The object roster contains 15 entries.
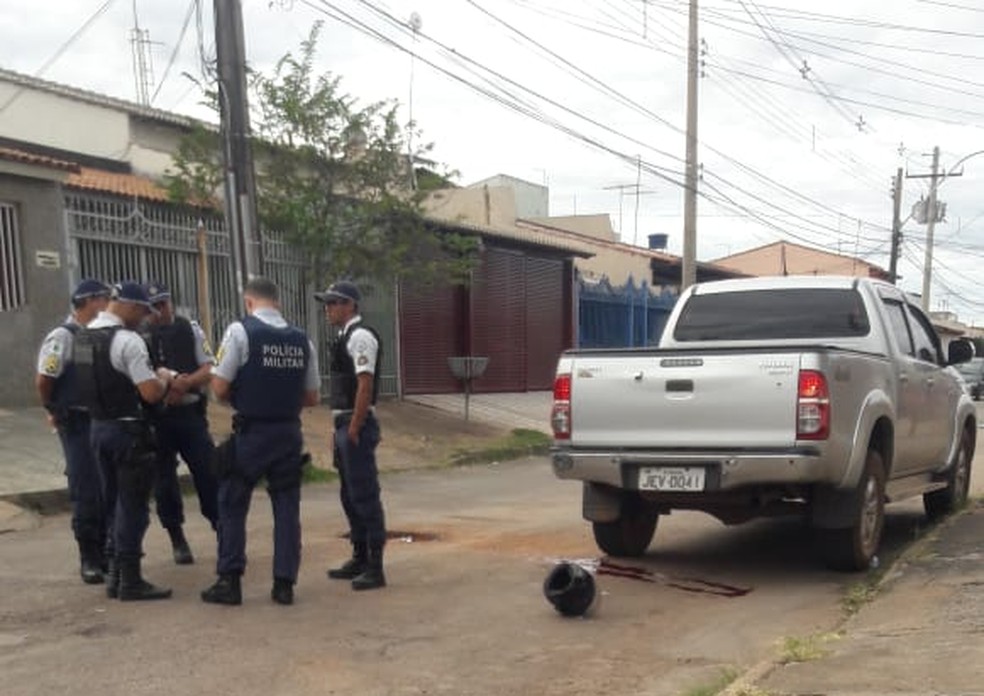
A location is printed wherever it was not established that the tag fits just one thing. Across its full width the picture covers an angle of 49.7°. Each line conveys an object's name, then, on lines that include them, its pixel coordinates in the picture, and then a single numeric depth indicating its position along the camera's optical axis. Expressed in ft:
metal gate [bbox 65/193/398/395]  42.80
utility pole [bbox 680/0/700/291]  68.23
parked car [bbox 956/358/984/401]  118.01
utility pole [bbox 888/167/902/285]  123.44
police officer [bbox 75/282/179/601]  19.02
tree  43.62
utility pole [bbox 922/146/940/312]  144.56
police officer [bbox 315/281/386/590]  20.26
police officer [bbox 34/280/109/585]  20.89
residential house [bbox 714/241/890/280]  183.42
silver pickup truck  20.02
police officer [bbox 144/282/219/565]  22.00
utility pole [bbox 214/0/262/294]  33.17
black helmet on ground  18.25
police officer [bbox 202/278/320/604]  18.63
